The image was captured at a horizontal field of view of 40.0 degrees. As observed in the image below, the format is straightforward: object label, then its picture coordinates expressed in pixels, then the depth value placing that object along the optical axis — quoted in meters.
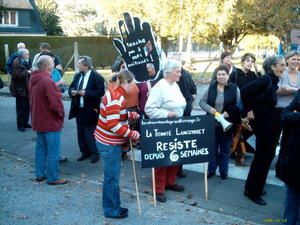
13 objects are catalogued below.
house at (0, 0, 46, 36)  42.41
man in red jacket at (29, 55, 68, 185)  5.92
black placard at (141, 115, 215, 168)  5.18
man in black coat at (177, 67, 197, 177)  6.29
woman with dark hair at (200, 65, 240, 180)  6.01
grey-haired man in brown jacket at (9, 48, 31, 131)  9.77
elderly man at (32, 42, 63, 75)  9.19
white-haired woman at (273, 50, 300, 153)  5.56
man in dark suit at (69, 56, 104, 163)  7.15
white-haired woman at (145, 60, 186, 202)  5.42
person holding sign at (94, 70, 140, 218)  4.66
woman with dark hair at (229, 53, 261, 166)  6.95
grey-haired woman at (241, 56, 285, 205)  5.20
